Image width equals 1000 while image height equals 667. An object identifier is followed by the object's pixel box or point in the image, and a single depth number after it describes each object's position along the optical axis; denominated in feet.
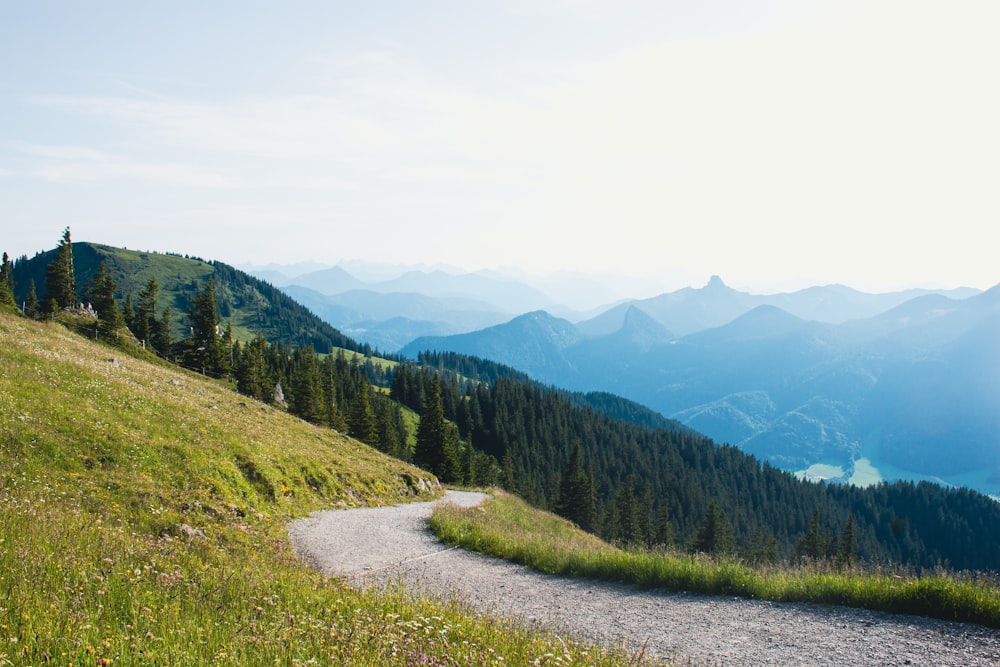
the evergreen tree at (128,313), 282.15
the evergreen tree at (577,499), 251.60
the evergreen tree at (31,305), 191.01
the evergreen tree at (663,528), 299.38
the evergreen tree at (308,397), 228.43
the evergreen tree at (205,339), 254.68
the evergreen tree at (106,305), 202.68
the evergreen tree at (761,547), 282.36
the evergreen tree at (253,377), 236.84
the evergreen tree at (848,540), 286.25
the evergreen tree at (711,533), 259.60
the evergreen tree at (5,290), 197.17
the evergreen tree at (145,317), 281.54
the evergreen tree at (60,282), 228.84
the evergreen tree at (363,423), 246.47
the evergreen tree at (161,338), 289.94
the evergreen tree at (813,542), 249.55
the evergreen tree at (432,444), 231.30
